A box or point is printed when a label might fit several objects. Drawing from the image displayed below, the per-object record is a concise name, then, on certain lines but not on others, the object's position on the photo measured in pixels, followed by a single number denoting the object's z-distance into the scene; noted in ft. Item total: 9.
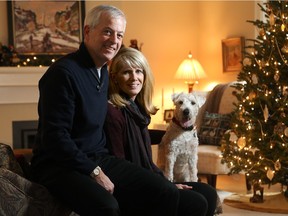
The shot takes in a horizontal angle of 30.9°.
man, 6.16
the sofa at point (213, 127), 14.80
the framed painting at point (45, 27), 20.54
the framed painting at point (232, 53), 20.11
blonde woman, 7.05
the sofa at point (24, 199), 6.12
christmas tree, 12.32
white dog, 11.78
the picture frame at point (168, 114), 21.45
